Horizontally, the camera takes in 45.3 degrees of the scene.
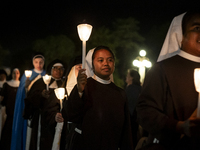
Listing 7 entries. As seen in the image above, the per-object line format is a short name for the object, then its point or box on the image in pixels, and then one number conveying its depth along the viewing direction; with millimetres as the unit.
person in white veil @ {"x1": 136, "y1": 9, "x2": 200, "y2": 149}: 1777
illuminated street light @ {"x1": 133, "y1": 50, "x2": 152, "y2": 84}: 15828
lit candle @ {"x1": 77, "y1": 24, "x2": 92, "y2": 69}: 2822
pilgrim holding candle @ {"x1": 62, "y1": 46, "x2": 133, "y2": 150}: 3041
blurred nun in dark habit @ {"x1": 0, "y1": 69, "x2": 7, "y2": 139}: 9109
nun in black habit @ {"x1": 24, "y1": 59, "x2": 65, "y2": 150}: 5058
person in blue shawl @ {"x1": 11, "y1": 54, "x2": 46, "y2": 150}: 7121
